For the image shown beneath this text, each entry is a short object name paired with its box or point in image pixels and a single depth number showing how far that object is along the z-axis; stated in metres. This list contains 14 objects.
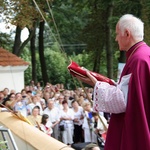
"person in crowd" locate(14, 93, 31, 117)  10.01
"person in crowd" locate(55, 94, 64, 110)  10.87
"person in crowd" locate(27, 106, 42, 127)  8.72
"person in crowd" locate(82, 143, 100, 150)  5.47
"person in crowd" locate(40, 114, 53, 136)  8.46
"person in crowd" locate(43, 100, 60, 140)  10.12
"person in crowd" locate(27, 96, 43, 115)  10.38
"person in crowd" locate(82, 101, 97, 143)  9.69
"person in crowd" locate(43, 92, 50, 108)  12.17
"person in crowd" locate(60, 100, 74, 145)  10.26
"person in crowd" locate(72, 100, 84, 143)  10.38
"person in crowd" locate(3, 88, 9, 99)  11.94
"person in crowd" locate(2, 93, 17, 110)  9.84
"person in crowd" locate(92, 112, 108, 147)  7.78
